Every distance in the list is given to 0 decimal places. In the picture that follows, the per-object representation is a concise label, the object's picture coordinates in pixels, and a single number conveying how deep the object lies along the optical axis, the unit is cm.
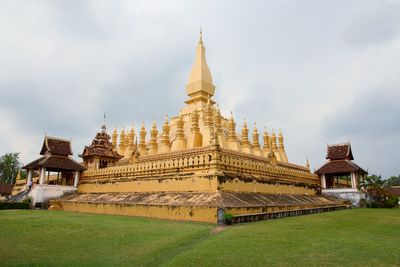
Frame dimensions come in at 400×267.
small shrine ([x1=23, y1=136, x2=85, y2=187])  2111
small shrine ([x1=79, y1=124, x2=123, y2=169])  2383
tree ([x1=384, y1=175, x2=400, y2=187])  7118
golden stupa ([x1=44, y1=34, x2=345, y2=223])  1242
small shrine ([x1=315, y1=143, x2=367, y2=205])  2289
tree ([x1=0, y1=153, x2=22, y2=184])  4938
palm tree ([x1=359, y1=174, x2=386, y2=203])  2295
